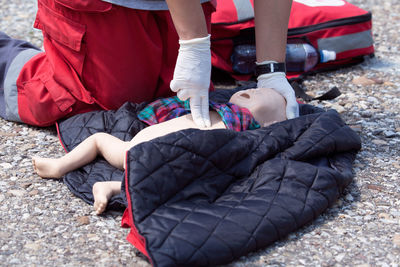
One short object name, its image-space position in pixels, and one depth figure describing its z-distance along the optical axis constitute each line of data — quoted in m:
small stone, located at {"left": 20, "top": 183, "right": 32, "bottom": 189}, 4.00
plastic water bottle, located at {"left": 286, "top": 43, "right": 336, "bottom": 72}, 6.14
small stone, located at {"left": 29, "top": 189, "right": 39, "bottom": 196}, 3.90
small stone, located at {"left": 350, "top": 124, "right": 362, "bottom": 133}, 5.05
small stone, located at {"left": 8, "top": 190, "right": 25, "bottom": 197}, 3.89
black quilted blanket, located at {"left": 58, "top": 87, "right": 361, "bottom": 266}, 3.13
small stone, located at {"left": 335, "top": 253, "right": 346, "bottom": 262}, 3.23
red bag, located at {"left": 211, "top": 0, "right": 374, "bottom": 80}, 6.09
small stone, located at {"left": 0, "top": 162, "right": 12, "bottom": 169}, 4.31
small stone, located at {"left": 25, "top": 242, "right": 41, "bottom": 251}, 3.28
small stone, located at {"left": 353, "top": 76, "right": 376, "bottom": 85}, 6.24
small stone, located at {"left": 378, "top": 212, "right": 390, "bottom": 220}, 3.68
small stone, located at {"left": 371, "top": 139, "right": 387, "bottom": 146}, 4.80
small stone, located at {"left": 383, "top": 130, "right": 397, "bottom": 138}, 4.93
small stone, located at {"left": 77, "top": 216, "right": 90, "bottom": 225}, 3.57
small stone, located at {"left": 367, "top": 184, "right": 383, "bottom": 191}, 4.01
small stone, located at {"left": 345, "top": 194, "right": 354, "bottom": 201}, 3.89
